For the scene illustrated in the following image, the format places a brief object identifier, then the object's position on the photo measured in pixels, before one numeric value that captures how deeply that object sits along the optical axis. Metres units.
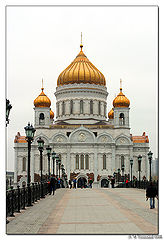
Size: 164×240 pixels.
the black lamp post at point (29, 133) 23.77
